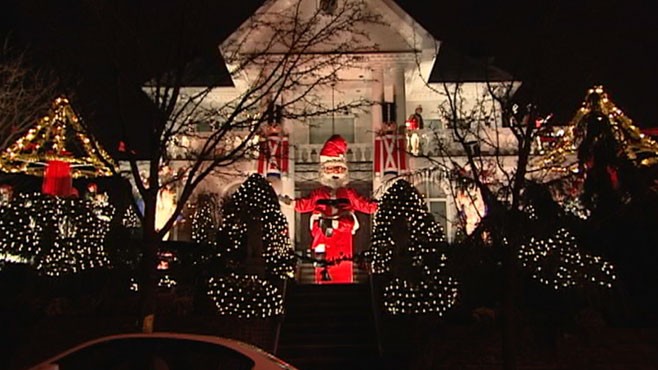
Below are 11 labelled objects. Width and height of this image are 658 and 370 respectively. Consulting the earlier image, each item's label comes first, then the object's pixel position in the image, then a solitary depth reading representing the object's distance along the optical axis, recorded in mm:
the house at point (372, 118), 18188
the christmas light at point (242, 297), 10742
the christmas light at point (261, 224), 11789
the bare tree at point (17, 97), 16281
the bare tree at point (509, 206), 8445
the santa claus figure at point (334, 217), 16234
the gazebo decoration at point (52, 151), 14070
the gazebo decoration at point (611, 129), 12977
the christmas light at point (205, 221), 13309
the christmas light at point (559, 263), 10789
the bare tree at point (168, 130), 8633
